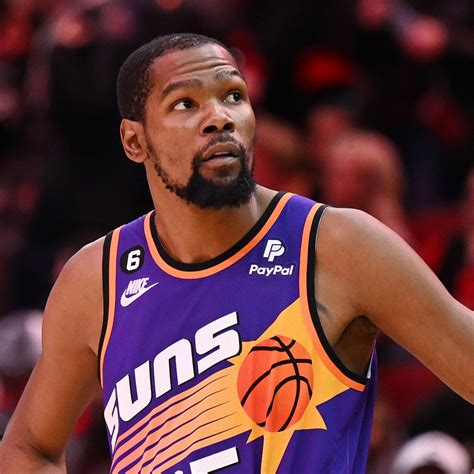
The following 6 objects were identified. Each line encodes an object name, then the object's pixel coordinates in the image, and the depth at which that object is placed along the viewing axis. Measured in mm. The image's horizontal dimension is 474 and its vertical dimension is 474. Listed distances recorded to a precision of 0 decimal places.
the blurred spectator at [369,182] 15305
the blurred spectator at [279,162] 16344
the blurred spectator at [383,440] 12852
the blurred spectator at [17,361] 14453
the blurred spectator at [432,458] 11570
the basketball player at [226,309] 7617
